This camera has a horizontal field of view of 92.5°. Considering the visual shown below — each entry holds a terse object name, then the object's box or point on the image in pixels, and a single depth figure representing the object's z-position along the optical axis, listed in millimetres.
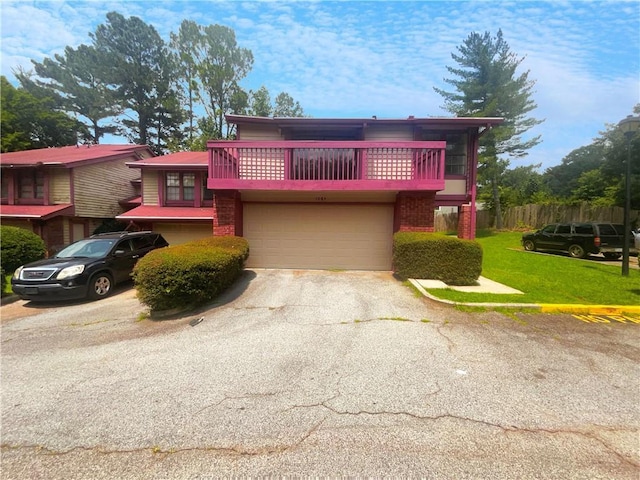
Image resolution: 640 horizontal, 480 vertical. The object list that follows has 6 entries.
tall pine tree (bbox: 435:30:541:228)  21812
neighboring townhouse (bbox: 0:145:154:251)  14195
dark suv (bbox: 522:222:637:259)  12953
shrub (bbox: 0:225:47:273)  10961
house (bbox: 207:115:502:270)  9570
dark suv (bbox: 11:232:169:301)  7363
